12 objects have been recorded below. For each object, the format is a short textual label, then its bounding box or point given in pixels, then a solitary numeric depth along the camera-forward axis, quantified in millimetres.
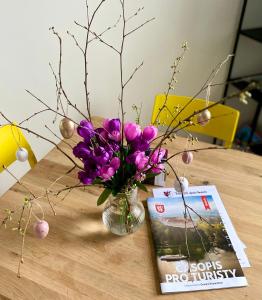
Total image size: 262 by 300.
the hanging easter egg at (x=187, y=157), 951
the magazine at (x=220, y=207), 975
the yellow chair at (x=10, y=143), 1265
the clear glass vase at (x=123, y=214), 969
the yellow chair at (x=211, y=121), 1484
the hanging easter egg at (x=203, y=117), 780
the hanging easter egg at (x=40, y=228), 833
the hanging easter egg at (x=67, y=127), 811
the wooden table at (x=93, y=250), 887
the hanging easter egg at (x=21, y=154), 903
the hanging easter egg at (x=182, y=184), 951
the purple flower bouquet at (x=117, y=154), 832
